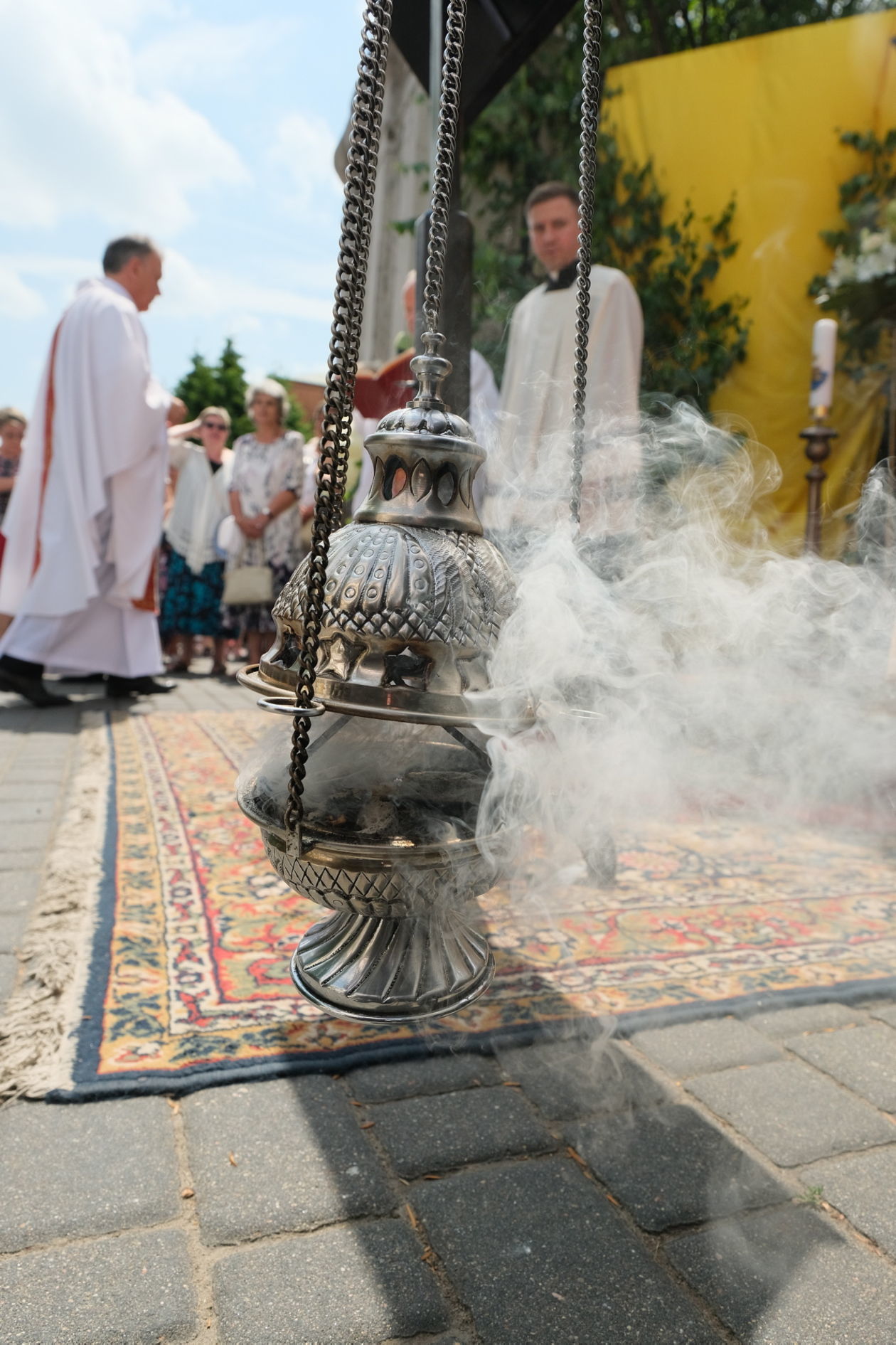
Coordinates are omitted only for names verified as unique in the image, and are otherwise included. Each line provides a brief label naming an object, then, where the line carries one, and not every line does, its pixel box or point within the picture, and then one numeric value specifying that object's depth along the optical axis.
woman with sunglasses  7.03
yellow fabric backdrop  5.33
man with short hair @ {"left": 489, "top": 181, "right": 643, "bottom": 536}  3.23
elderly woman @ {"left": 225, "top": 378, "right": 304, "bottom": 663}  6.52
